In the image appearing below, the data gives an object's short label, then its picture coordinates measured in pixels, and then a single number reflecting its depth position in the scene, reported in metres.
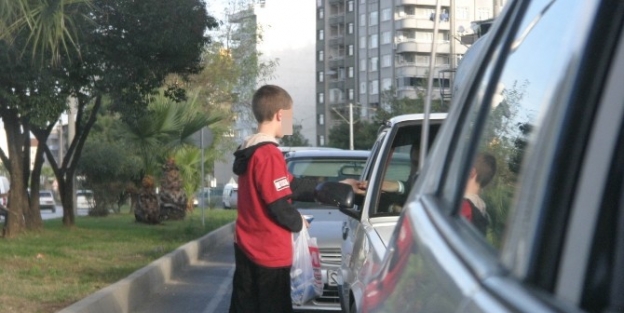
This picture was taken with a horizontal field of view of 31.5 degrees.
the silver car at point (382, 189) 5.89
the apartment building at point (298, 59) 111.12
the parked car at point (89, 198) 36.15
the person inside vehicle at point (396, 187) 6.46
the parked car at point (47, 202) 70.94
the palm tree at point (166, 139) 26.38
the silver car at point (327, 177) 9.31
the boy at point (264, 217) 5.53
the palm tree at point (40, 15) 9.42
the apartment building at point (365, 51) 96.75
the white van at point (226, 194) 57.01
